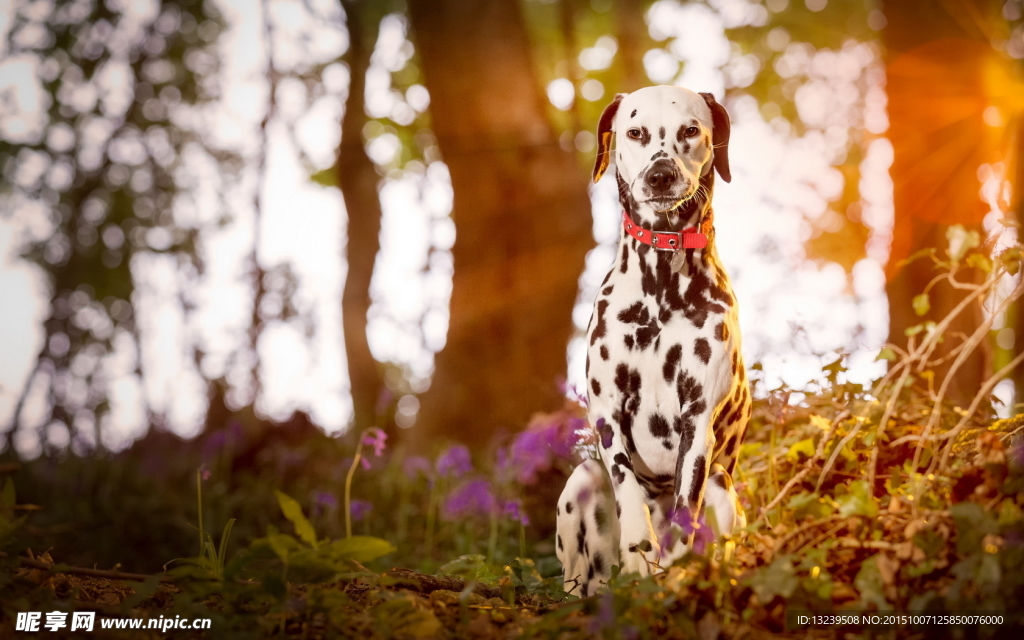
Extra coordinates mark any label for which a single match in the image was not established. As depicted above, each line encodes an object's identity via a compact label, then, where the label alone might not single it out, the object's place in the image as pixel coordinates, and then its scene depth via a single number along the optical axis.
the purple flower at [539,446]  4.96
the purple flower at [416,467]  6.45
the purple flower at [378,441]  3.74
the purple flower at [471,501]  5.29
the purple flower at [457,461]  5.55
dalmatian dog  3.13
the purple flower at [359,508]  4.87
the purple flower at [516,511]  4.14
